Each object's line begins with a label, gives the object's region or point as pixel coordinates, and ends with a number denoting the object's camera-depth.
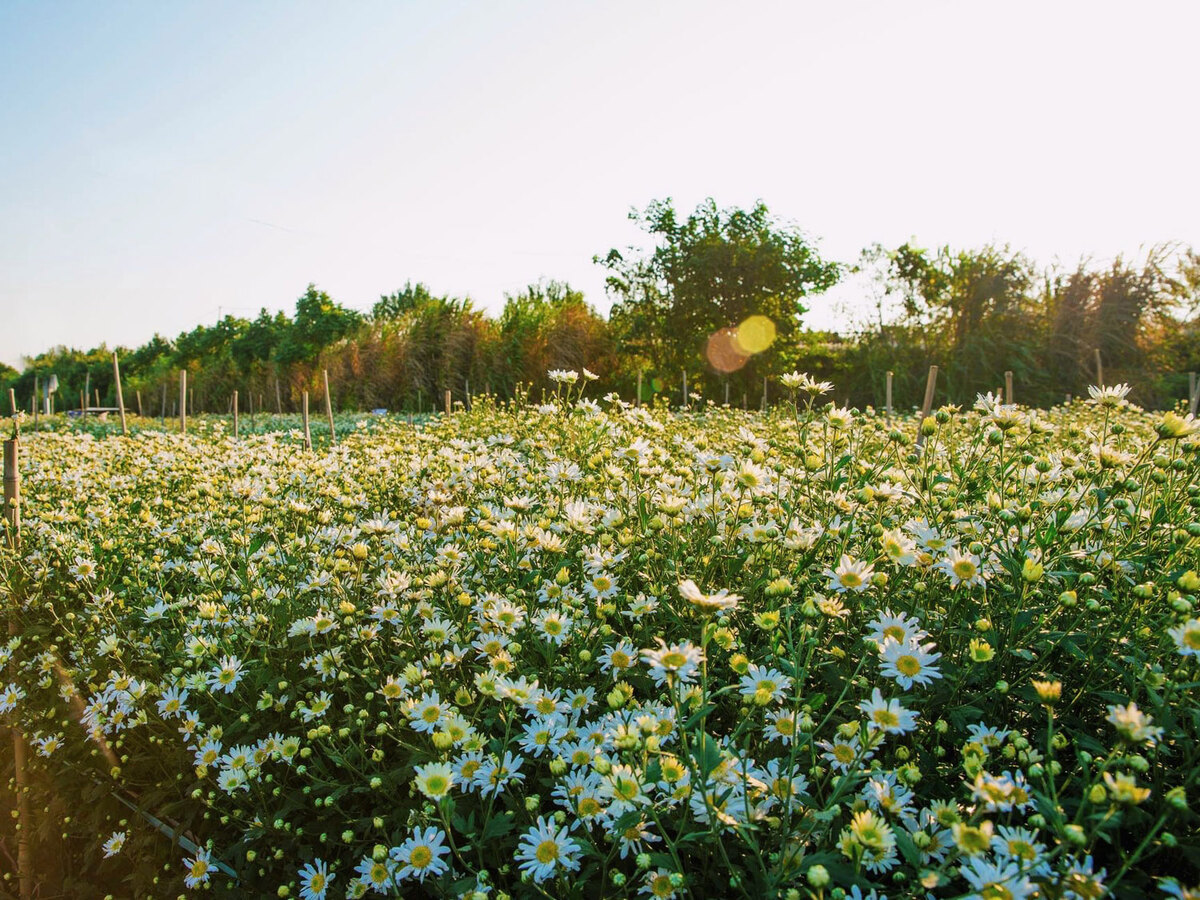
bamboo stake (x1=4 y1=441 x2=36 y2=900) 2.37
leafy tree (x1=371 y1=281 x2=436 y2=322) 30.09
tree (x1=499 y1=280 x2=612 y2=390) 18.59
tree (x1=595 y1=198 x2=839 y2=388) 16.56
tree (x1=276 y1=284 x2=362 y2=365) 23.66
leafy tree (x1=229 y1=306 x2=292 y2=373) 26.33
